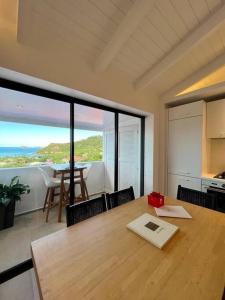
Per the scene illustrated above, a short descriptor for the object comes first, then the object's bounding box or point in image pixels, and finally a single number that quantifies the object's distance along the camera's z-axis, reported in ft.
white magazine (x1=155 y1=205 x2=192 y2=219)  4.59
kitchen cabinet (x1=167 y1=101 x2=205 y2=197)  8.74
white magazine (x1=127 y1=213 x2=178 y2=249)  3.34
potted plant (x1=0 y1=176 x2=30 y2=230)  7.27
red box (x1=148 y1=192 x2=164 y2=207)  5.29
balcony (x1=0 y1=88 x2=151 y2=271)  6.68
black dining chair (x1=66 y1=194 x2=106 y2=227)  4.28
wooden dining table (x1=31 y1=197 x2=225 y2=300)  2.22
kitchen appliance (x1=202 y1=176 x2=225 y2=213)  7.55
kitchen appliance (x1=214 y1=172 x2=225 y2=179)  8.08
